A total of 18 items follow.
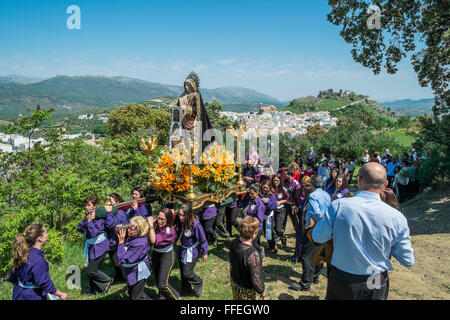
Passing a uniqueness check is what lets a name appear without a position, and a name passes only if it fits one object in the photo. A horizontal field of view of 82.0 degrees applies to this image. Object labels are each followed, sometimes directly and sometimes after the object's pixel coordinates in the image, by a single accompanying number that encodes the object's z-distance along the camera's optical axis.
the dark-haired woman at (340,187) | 6.00
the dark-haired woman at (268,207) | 6.63
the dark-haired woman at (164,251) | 4.45
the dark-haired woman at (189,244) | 4.86
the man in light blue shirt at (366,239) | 2.61
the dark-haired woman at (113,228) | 5.07
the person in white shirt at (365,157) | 14.18
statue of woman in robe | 6.95
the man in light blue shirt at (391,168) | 11.88
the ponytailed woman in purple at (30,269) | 3.31
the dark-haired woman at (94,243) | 4.94
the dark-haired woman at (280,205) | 7.11
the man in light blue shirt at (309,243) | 4.73
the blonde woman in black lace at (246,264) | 3.37
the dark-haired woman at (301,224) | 5.68
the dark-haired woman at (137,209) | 5.93
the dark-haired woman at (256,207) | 6.04
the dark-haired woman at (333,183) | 7.28
